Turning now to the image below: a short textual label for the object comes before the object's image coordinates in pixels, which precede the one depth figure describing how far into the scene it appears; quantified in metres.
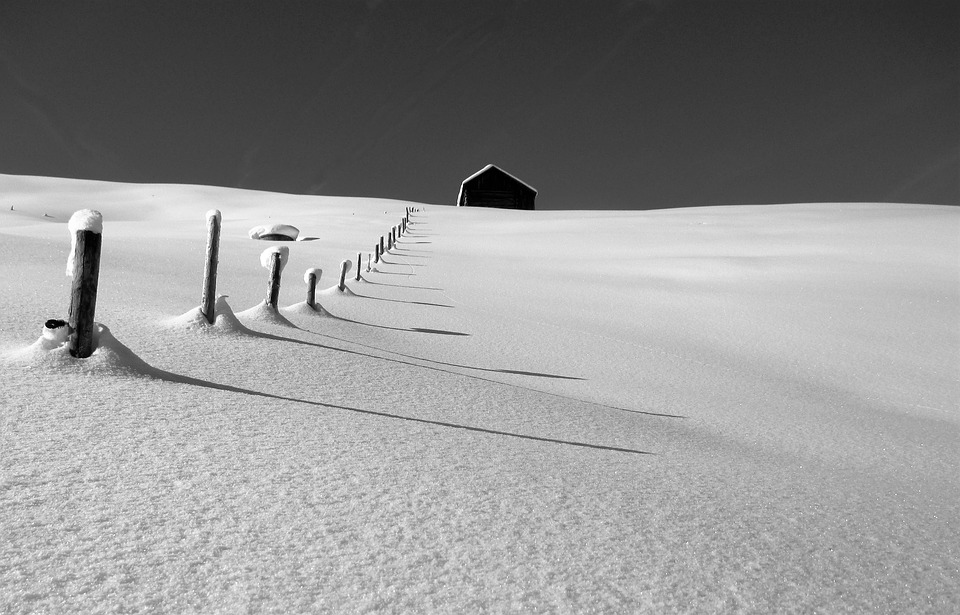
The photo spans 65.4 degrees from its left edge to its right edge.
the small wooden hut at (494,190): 48.62
